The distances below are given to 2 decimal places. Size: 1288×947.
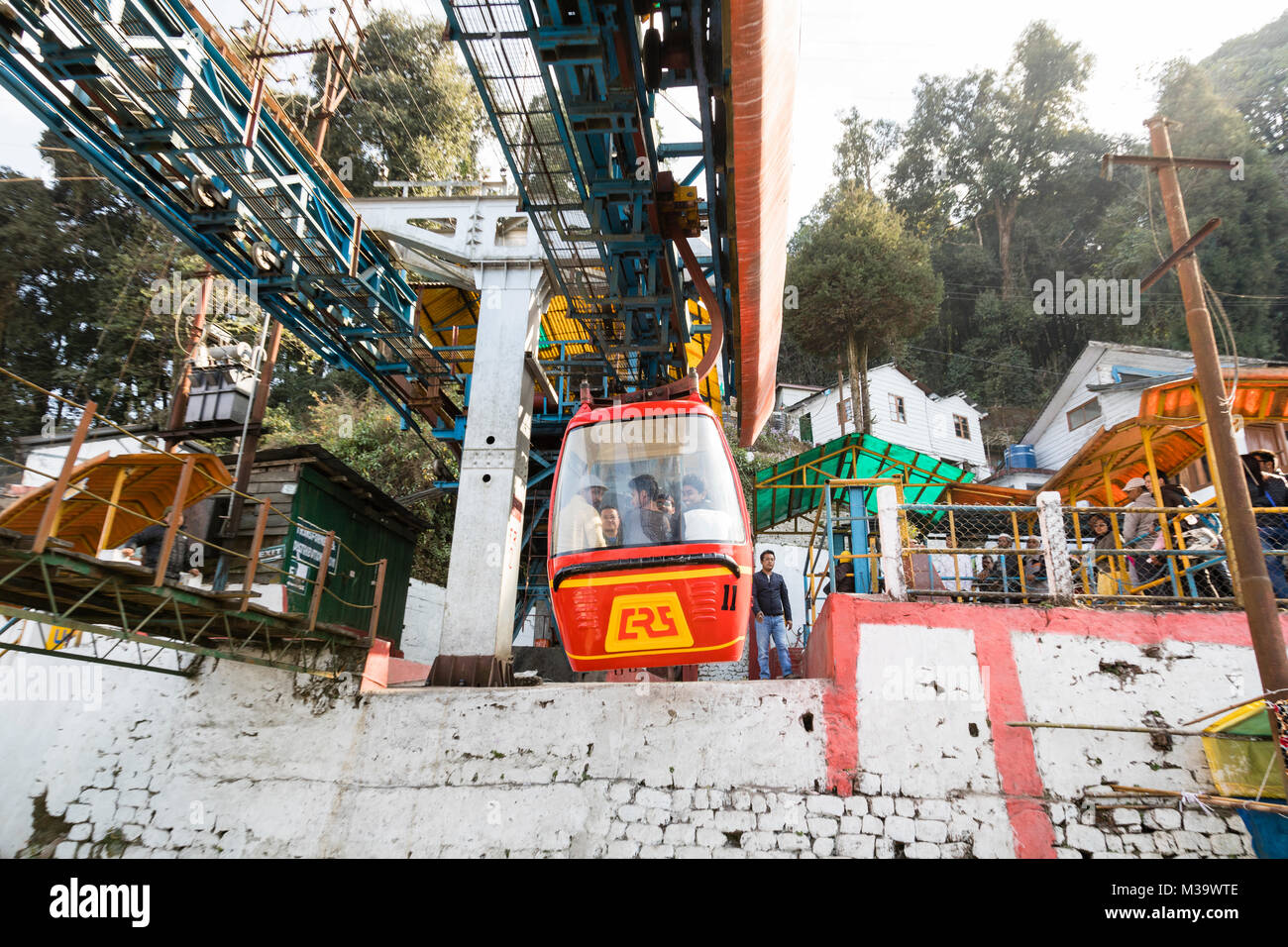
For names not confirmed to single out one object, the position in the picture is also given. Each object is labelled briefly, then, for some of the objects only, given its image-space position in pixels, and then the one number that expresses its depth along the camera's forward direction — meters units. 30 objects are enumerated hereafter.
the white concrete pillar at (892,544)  6.82
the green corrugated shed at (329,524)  10.02
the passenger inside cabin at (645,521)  5.77
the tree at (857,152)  35.31
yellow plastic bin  5.68
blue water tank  25.75
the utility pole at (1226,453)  5.14
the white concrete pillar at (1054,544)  6.86
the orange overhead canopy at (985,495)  12.52
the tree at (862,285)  22.02
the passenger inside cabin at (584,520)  5.93
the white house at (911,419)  27.94
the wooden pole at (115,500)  4.79
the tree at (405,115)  24.38
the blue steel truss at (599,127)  5.75
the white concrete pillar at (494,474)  8.99
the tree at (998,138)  37.22
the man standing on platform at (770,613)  9.55
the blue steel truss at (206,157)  6.28
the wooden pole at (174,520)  5.21
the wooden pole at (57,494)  4.34
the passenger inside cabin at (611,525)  5.84
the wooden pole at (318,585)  6.88
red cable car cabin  5.63
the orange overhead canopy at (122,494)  5.43
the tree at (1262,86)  33.16
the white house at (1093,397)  21.59
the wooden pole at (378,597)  7.78
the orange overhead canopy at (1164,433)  7.84
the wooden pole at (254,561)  6.03
